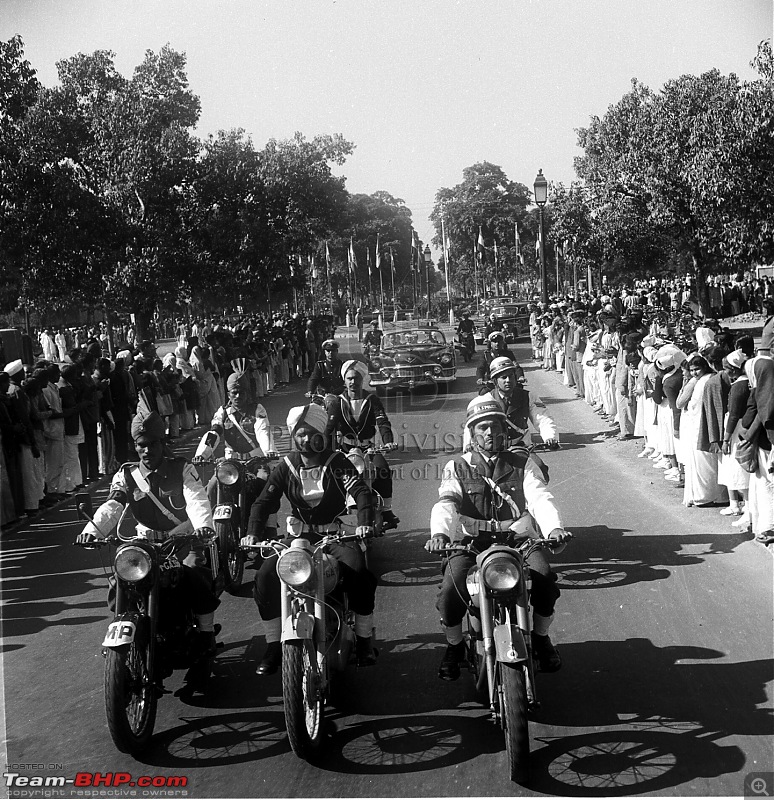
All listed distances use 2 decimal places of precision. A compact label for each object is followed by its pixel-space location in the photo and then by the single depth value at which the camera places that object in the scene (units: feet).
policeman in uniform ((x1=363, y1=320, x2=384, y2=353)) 92.59
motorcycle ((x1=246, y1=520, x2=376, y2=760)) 15.87
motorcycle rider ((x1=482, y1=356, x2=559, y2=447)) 28.78
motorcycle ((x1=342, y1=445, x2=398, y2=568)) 26.76
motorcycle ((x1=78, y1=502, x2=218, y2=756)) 16.24
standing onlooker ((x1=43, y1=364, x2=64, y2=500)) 40.27
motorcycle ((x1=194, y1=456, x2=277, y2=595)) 25.31
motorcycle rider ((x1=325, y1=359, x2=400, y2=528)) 30.30
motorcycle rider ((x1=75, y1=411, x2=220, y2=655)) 20.17
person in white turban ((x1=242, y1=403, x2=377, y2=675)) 18.97
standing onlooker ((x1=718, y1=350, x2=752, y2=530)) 28.86
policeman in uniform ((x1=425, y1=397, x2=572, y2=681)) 17.71
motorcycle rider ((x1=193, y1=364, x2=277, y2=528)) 28.86
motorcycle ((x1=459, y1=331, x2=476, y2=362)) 104.14
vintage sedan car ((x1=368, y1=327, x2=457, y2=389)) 74.33
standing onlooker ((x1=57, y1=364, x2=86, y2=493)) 41.34
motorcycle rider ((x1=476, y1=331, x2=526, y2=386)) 46.60
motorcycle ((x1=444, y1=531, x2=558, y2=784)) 14.84
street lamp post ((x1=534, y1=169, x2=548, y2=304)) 83.56
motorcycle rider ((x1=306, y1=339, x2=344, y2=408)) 40.32
